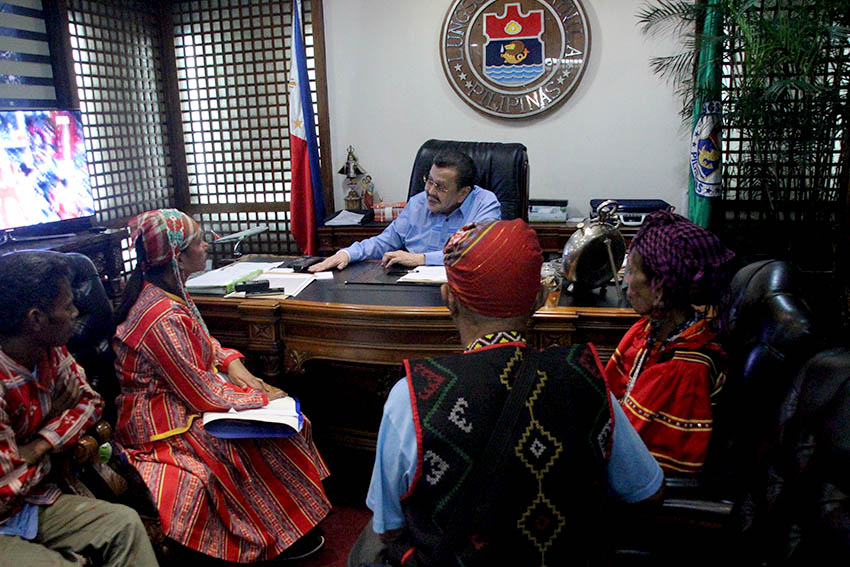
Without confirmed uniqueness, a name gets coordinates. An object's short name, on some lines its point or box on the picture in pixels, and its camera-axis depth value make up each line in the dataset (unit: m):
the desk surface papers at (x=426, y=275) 2.59
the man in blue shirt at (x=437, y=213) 3.15
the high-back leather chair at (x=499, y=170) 3.46
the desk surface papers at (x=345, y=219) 4.37
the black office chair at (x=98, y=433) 1.73
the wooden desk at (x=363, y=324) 2.21
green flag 3.72
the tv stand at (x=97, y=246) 3.31
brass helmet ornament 2.27
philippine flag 4.48
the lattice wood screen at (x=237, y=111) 4.71
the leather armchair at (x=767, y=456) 1.08
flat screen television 3.33
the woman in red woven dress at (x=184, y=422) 1.91
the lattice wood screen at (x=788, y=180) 3.52
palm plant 3.35
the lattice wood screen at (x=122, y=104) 4.20
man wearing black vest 0.97
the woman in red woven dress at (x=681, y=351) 1.42
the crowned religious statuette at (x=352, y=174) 4.62
